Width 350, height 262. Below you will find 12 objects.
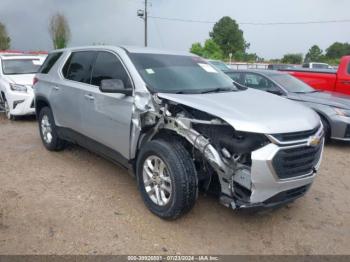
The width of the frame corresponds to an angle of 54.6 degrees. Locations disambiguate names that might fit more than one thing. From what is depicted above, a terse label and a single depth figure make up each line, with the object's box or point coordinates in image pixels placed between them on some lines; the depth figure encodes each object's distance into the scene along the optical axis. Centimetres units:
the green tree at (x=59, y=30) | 4447
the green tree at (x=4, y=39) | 4995
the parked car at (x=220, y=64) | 1538
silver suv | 301
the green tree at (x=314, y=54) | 6785
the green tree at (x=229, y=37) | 6556
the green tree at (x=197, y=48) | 5318
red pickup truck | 863
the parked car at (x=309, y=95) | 638
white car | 823
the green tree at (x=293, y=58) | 5697
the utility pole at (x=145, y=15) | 2935
